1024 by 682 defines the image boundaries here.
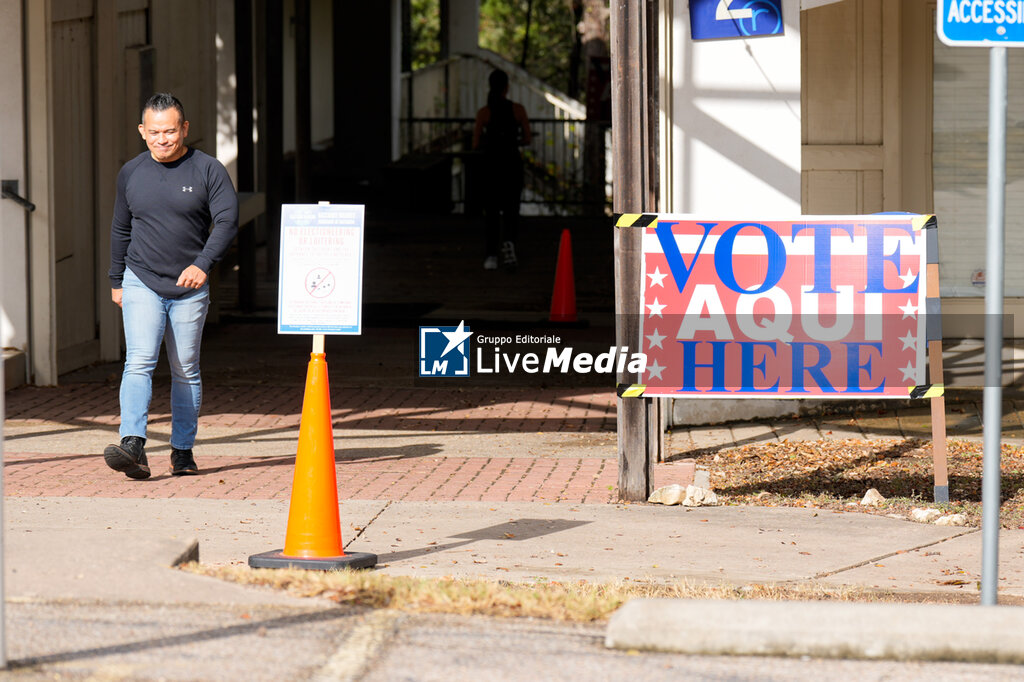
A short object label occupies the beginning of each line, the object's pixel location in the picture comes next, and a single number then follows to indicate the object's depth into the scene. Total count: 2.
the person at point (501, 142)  30.31
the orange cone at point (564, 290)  25.34
